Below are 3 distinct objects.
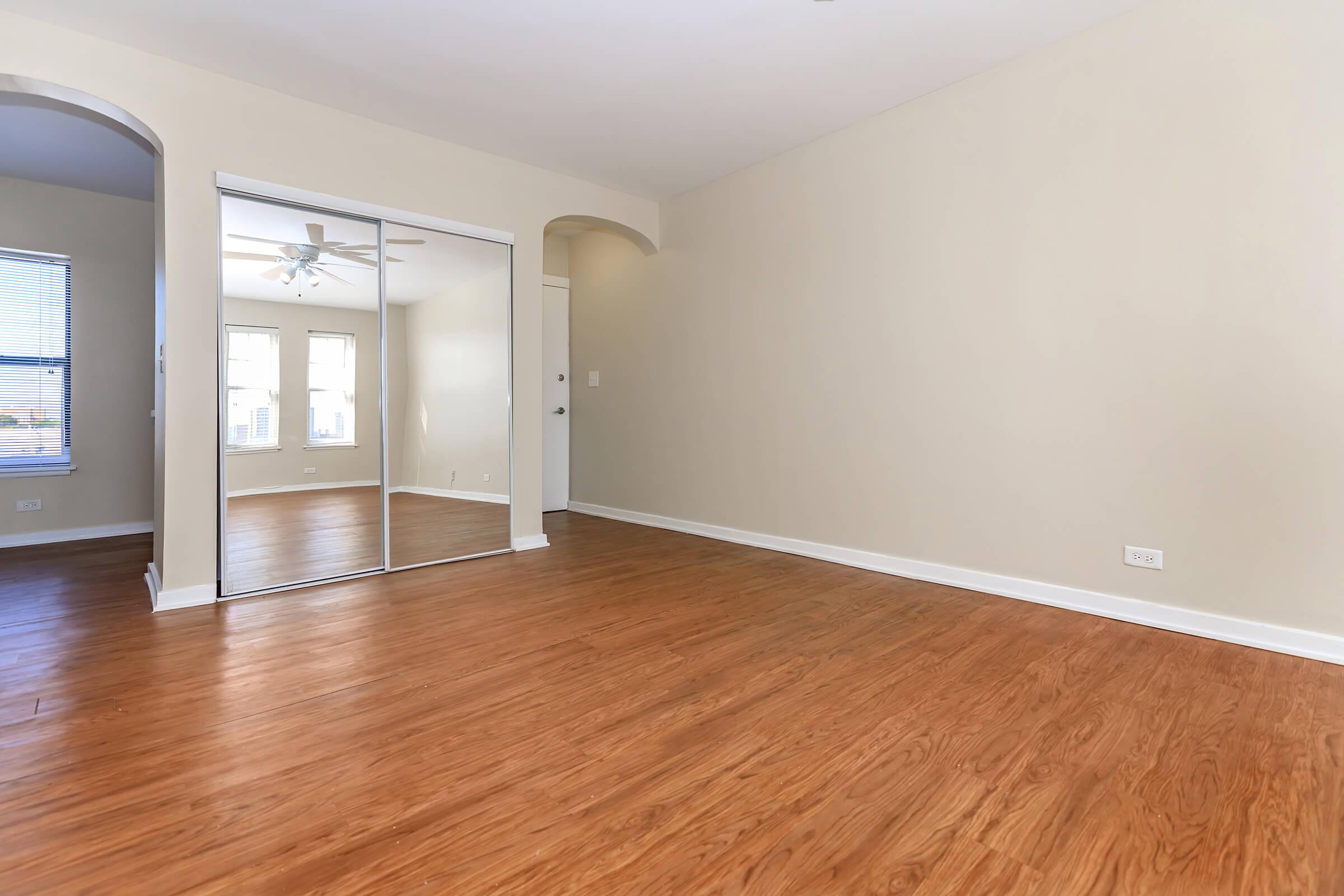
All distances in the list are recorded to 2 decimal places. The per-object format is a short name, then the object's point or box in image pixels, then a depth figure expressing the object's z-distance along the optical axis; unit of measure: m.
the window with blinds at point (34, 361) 4.60
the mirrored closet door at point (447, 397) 3.89
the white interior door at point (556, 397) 6.09
